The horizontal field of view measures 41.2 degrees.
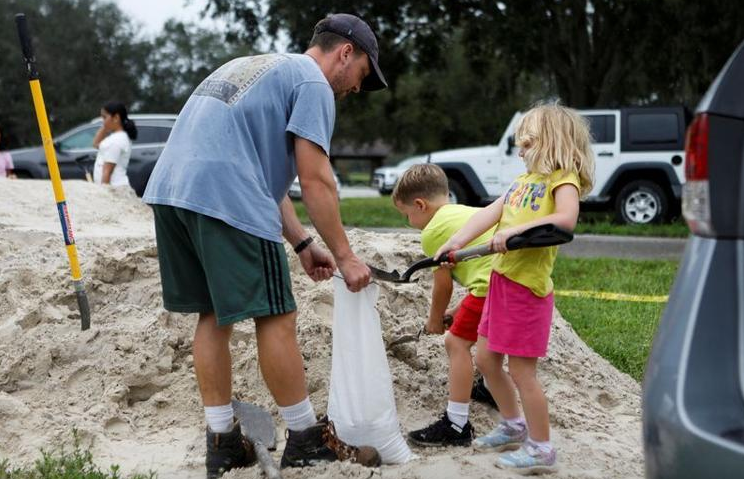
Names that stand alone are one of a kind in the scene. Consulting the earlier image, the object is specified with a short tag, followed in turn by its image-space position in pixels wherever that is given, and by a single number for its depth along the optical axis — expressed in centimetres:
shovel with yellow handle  511
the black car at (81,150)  1650
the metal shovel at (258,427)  377
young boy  420
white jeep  1622
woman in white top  953
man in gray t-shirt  353
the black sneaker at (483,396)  469
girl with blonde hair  370
